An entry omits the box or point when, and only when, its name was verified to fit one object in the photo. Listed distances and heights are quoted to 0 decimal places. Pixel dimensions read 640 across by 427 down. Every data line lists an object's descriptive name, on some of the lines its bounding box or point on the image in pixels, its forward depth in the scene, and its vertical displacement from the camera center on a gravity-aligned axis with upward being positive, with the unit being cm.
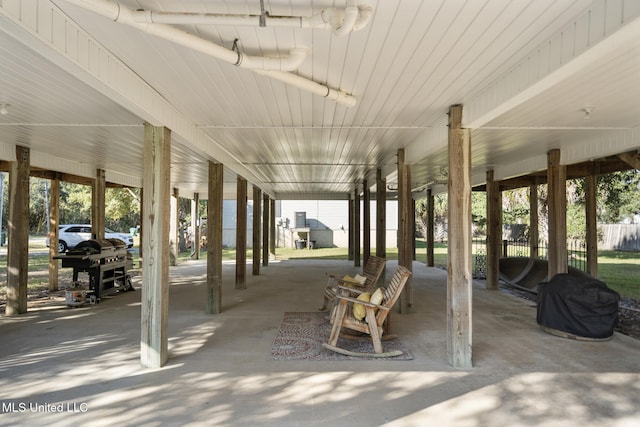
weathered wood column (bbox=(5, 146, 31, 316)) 614 -15
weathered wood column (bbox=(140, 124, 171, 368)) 386 -38
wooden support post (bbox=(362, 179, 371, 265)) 1043 +17
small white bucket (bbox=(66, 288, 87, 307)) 677 -126
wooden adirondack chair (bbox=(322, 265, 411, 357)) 423 -108
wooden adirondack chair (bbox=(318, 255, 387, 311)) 572 -86
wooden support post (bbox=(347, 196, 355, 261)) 1546 -35
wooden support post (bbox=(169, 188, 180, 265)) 1407 -19
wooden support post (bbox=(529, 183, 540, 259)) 945 -6
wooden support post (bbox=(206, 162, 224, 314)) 628 -37
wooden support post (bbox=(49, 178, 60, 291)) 837 -14
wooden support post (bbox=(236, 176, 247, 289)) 857 -13
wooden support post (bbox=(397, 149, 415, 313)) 650 +0
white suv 1780 -47
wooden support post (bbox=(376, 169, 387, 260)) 824 +20
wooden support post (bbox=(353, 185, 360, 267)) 1298 -10
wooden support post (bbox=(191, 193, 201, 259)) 1605 +0
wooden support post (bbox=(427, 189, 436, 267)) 1348 -30
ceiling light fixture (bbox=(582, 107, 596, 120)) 429 +129
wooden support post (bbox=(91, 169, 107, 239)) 897 +49
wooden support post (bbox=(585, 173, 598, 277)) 762 +5
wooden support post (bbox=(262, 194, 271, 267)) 1275 -26
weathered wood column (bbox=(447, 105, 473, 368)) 393 -36
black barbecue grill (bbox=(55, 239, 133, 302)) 693 -74
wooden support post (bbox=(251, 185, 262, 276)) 1088 -11
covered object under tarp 490 -106
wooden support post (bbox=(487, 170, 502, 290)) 898 -20
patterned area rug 421 -142
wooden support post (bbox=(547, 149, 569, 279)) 634 +12
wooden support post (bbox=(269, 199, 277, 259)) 1616 -29
